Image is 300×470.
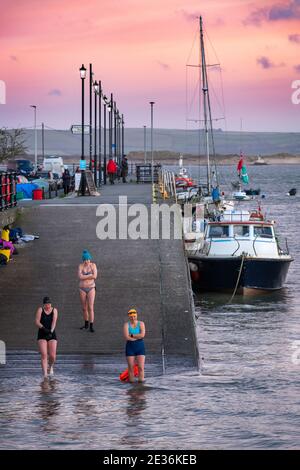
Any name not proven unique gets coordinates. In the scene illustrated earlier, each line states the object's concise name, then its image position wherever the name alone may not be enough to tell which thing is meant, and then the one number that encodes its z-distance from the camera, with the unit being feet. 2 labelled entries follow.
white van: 364.79
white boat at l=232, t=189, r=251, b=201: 375.33
